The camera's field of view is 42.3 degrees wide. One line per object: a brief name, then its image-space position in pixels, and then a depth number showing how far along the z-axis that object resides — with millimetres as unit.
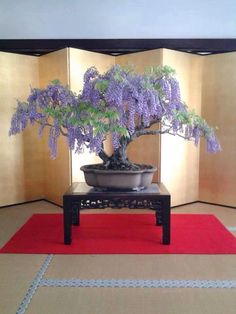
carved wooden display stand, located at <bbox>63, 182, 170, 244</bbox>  2766
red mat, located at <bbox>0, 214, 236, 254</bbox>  2664
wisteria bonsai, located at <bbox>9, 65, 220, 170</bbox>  2594
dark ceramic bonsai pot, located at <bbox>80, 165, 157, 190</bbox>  2854
